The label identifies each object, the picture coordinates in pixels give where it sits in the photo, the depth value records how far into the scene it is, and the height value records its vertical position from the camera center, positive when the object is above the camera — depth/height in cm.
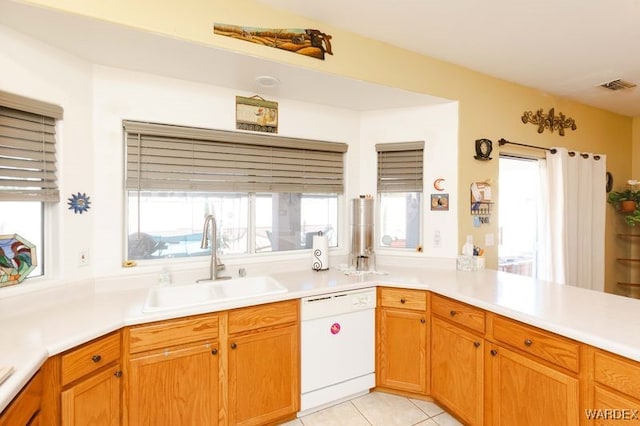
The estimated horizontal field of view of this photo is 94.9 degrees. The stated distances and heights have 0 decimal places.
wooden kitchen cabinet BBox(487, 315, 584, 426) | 133 -82
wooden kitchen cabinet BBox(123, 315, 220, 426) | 147 -85
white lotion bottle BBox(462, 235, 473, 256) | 249 -32
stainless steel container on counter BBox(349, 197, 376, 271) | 246 -19
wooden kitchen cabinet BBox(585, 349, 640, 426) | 113 -73
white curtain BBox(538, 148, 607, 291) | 298 -8
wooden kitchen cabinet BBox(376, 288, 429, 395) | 207 -93
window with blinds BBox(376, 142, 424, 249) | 266 +17
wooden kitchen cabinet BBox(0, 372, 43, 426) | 94 -67
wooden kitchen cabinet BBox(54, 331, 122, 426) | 122 -77
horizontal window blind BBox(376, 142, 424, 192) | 265 +41
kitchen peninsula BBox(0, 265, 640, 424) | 118 -53
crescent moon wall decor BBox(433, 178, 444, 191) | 257 +24
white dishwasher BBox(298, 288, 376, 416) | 193 -93
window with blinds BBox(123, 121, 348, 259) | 203 +17
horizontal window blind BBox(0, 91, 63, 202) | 148 +33
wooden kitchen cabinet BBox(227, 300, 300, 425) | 171 -92
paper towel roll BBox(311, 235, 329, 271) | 245 -34
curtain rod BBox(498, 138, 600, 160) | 269 +63
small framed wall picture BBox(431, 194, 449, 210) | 254 +9
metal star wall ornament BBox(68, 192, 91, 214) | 176 +5
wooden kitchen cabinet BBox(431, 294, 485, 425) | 174 -93
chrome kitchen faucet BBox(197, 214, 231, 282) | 203 -24
